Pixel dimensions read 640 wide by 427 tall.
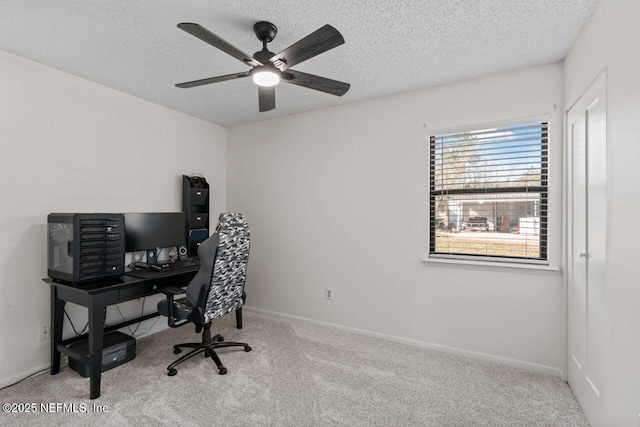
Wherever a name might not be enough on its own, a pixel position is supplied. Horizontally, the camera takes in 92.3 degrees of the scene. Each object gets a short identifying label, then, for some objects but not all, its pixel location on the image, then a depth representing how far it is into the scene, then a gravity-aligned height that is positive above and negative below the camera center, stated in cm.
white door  174 -20
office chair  243 -60
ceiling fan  158 +90
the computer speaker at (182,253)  344 -45
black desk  221 -67
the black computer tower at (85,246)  231 -26
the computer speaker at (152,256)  317 -45
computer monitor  299 -18
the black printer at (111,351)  244 -116
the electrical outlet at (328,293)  348 -91
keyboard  289 -51
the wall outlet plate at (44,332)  254 -100
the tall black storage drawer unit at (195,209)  364 +5
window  257 +18
